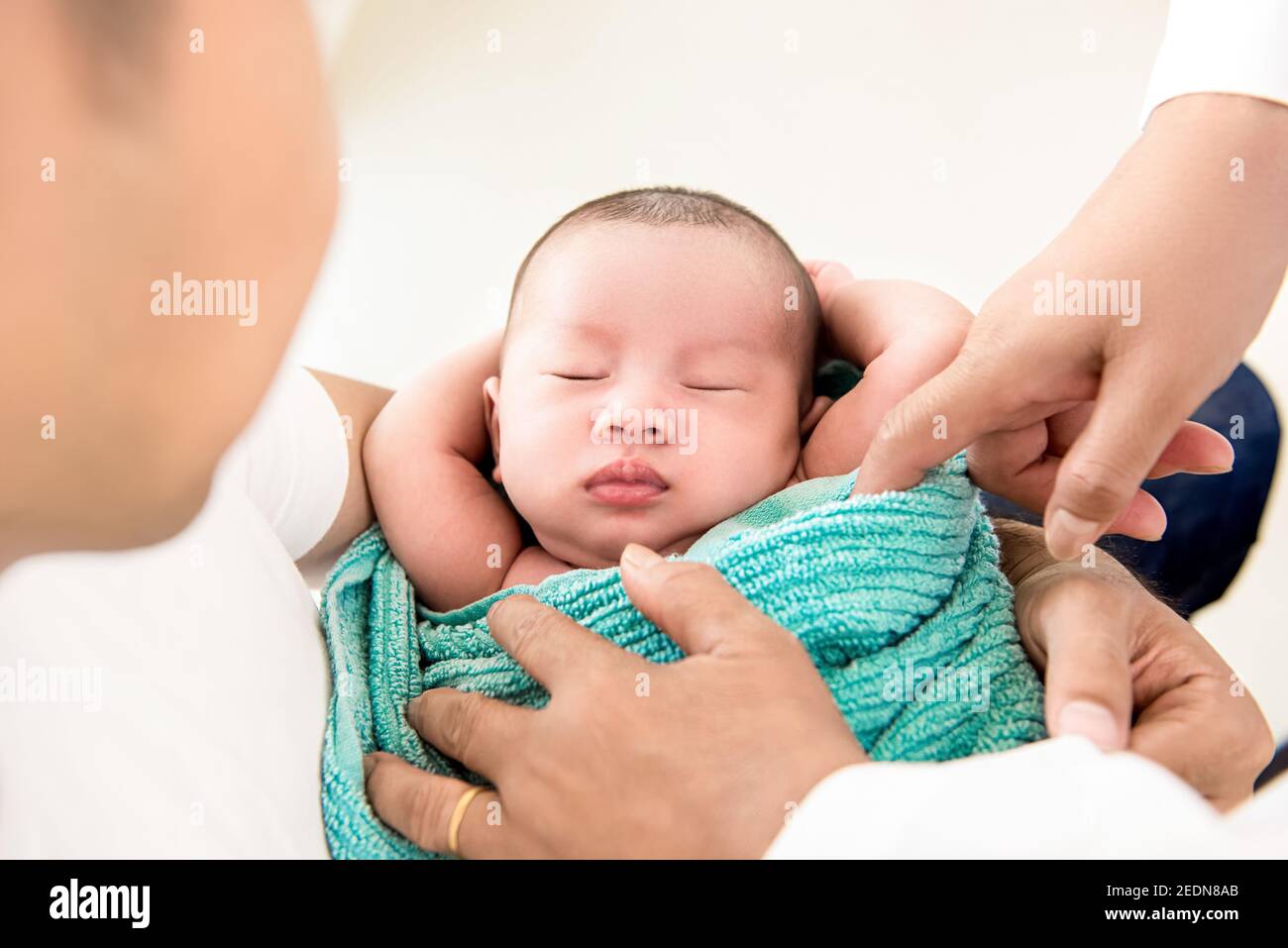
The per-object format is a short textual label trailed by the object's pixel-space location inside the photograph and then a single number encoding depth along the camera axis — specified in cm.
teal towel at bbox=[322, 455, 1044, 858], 66
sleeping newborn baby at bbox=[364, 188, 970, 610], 86
